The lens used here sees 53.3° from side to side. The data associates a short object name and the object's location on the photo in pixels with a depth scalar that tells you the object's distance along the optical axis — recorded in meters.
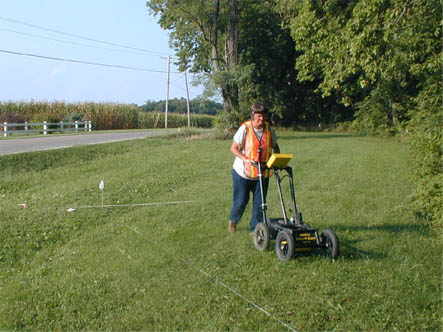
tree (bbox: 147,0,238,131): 25.86
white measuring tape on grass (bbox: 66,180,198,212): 8.85
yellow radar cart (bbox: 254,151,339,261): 5.65
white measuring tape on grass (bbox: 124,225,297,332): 4.20
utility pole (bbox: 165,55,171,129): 50.72
